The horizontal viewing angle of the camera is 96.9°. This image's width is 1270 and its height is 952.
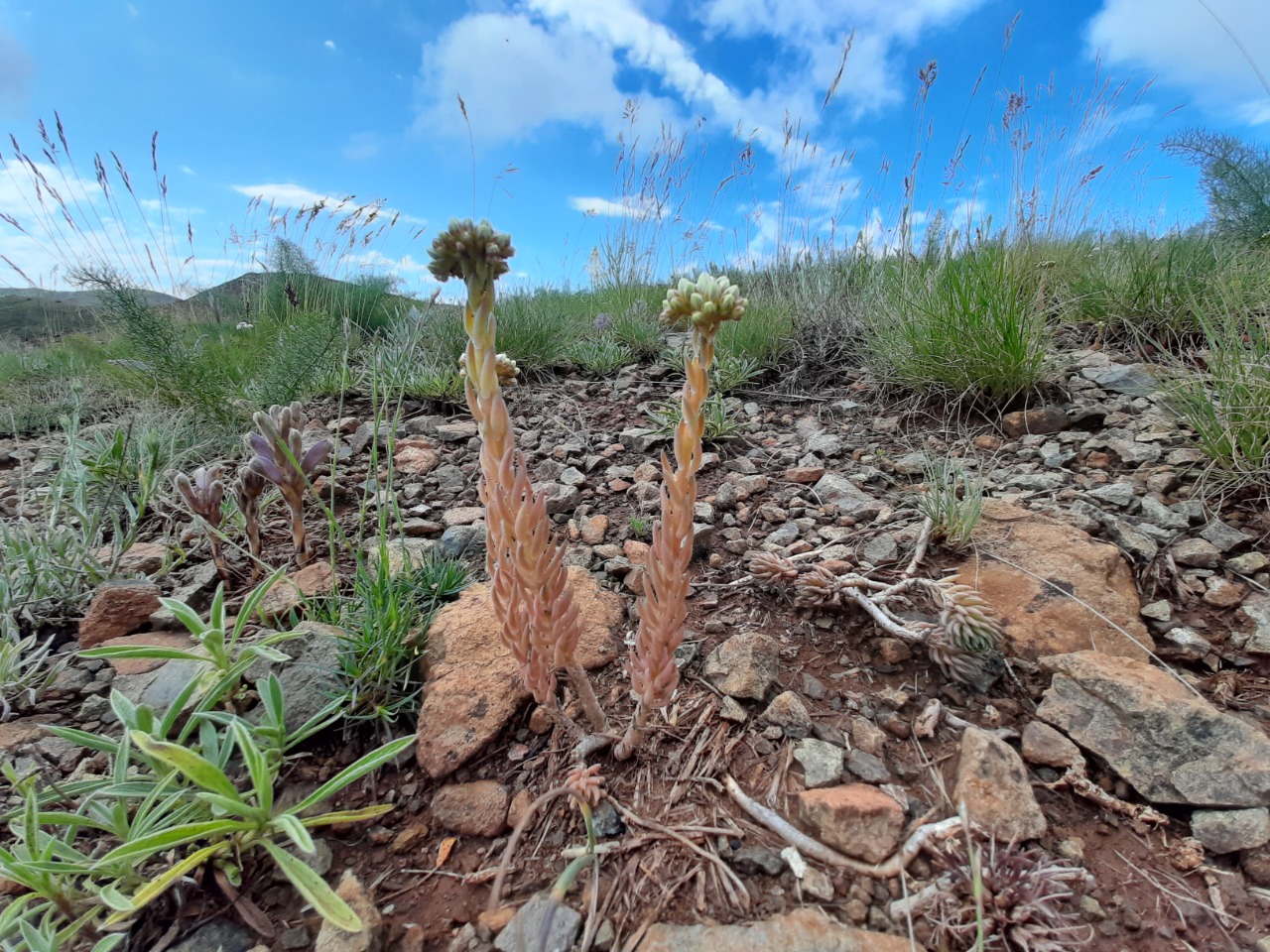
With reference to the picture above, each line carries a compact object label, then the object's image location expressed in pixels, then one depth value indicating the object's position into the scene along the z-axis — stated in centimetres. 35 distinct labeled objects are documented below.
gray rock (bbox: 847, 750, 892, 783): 27
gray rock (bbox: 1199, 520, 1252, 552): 42
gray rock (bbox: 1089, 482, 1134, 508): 48
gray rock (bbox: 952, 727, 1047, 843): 25
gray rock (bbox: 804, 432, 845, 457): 63
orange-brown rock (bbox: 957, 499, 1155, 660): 35
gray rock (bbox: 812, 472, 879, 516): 50
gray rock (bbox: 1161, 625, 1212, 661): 36
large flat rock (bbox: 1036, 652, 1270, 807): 26
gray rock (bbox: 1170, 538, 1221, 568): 41
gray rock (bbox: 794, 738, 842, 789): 27
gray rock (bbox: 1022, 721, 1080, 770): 28
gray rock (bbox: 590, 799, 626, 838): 26
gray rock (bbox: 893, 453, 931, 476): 57
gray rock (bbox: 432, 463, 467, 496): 59
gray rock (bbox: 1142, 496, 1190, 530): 45
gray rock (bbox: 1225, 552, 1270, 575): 40
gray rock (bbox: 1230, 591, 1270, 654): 35
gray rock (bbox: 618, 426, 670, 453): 66
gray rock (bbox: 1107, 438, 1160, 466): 54
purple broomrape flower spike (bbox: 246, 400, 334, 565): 40
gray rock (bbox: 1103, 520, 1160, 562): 42
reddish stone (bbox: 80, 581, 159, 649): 38
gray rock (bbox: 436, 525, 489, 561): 46
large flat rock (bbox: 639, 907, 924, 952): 21
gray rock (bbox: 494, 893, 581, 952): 22
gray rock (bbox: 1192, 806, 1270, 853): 25
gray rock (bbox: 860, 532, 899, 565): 42
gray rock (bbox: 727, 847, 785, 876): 24
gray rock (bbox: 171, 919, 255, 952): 23
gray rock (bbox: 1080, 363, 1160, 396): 67
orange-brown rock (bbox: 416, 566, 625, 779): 30
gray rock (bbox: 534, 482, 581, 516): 53
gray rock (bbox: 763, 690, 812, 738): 30
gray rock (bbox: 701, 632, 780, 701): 32
